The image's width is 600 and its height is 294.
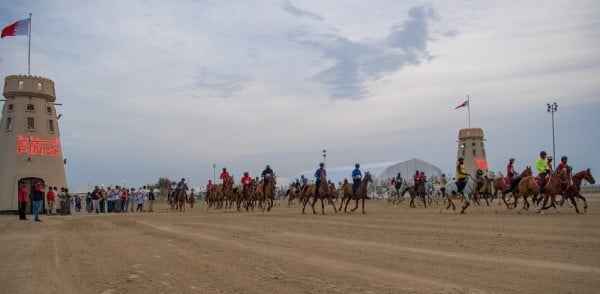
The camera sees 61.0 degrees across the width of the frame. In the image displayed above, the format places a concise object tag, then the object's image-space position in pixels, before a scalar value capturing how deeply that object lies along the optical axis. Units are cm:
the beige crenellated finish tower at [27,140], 3762
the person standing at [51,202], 3222
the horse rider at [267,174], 2720
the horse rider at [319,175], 2411
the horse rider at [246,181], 3117
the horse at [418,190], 3239
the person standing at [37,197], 2428
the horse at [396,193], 3856
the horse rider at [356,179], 2459
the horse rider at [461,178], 2284
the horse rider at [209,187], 4181
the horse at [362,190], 2448
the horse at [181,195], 3747
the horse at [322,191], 2414
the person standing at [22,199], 2555
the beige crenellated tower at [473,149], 6769
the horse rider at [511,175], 2383
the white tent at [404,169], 6688
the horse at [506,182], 2348
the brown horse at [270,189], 2806
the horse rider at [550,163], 2078
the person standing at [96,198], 3635
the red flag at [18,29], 3831
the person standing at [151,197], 3819
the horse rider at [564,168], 2031
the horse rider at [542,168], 2052
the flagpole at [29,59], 4050
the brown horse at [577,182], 2039
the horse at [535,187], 2006
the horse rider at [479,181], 2951
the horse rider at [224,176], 3444
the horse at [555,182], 2003
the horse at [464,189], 2340
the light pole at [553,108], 6303
